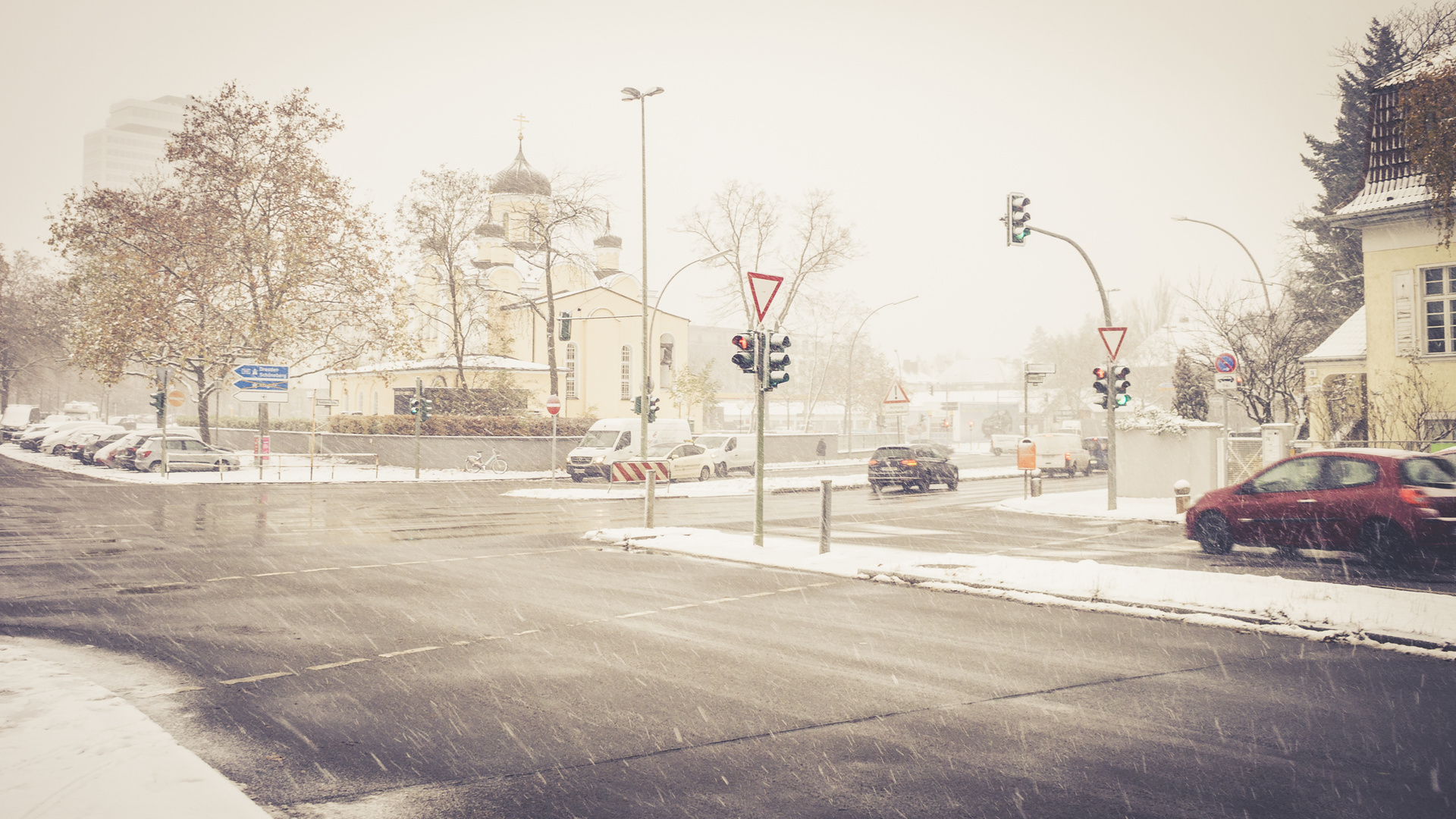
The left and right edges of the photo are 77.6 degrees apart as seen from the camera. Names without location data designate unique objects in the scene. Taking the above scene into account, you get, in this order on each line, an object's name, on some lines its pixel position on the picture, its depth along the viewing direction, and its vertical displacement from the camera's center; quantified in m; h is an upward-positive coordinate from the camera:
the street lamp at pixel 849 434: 62.21 -0.18
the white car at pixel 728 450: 37.06 -0.82
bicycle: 38.81 -1.44
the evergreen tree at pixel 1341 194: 33.81 +9.49
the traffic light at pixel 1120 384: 19.55 +1.02
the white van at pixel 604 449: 33.16 -0.66
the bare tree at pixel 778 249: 52.06 +11.06
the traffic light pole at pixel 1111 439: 19.75 -0.17
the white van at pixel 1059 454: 39.91 -1.00
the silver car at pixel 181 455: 33.28 -0.92
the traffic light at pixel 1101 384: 19.62 +1.03
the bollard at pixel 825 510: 13.62 -1.20
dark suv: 29.56 -1.21
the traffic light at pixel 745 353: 13.20 +1.15
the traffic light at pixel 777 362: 13.61 +1.04
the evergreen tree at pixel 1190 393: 30.89 +1.32
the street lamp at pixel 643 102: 27.83 +10.21
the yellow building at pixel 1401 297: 19.98 +3.09
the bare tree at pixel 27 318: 55.59 +7.02
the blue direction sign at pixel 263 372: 34.06 +2.25
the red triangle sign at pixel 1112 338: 19.33 +2.01
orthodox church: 49.81 +6.07
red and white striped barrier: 25.80 -1.18
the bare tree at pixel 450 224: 43.56 +9.99
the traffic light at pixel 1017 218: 19.16 +4.52
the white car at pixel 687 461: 33.56 -1.13
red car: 11.19 -0.99
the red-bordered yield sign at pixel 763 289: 13.17 +2.07
